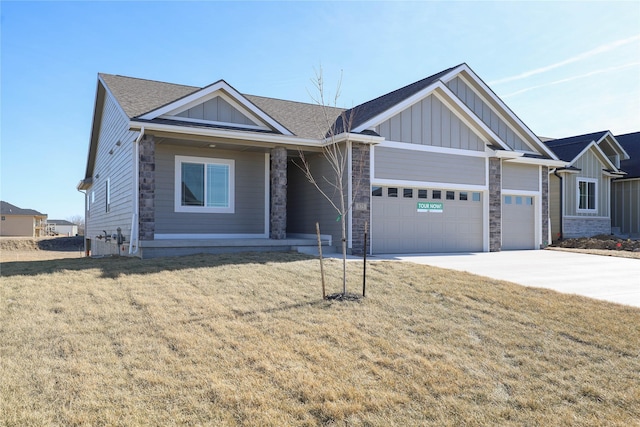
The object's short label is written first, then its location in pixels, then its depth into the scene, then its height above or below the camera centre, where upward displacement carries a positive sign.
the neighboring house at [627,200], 24.66 +1.51
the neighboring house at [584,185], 21.95 +2.06
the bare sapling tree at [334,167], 13.59 +1.75
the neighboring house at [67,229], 73.66 -1.20
